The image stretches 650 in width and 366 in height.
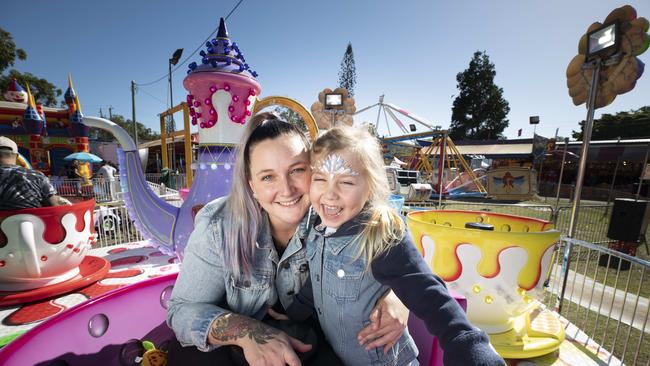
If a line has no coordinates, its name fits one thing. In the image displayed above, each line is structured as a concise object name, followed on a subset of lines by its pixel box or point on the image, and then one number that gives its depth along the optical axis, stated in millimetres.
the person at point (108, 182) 10070
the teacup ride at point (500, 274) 2125
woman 1146
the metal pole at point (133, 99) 16905
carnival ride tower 2631
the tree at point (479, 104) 38531
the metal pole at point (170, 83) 15543
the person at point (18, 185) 2925
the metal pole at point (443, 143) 10712
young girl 1028
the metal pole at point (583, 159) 2869
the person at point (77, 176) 10578
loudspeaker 4906
